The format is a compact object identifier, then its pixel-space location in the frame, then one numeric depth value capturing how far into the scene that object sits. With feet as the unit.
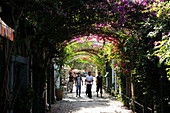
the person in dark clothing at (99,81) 50.60
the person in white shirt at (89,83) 47.13
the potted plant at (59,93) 43.76
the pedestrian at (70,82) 56.47
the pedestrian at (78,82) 48.70
